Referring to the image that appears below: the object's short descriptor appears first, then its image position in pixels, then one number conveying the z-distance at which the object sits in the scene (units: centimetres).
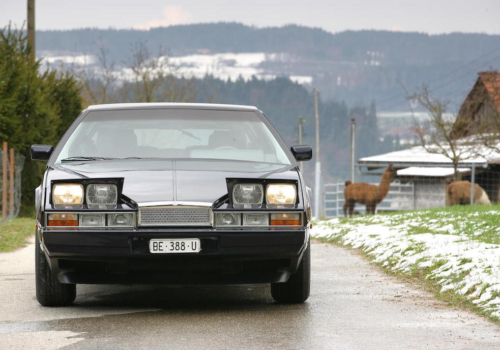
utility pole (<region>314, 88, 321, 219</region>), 4311
